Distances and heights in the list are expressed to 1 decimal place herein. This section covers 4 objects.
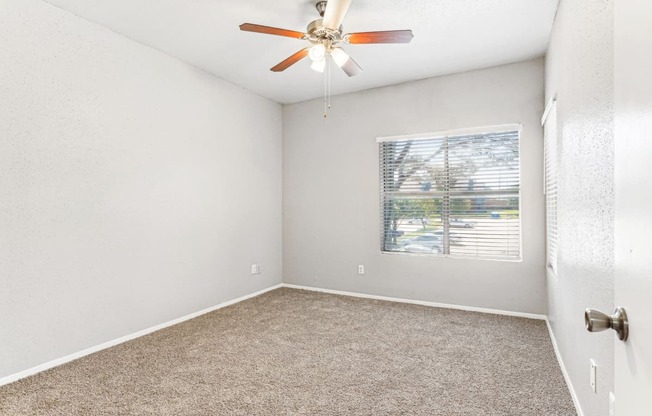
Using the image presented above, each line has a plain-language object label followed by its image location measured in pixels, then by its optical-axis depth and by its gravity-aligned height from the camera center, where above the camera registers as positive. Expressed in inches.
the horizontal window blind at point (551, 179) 111.9 +7.8
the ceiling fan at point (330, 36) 91.4 +47.5
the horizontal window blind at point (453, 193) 150.5 +4.3
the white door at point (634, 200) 24.7 +0.1
